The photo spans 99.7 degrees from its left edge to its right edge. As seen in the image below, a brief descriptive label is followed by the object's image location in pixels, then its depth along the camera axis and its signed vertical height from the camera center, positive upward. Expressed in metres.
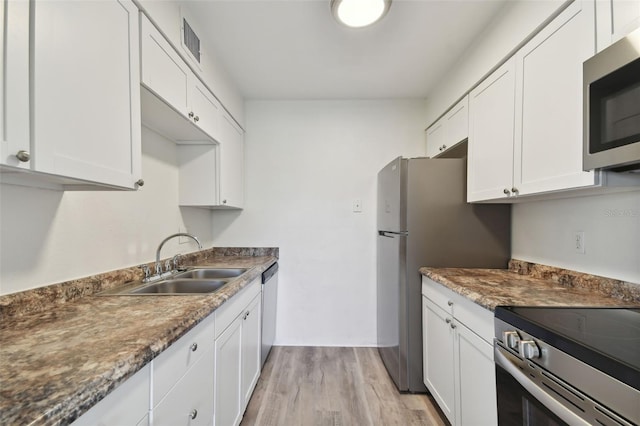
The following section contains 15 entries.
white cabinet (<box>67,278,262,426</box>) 0.68 -0.59
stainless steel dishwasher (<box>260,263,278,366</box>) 2.14 -0.81
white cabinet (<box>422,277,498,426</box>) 1.19 -0.75
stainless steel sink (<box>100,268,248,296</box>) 1.35 -0.42
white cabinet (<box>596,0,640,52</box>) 0.90 +0.68
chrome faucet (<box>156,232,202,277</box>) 1.64 -0.30
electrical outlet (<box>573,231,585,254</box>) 1.36 -0.15
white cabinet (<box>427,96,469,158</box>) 1.95 +0.68
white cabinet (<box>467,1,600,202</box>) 1.09 +0.48
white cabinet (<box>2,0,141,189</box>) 0.70 +0.37
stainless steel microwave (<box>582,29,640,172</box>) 0.85 +0.36
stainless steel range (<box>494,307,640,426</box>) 0.66 -0.43
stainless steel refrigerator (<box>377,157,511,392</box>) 1.85 -0.14
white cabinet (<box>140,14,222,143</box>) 1.21 +0.63
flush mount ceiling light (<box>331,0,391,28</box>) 1.41 +1.09
